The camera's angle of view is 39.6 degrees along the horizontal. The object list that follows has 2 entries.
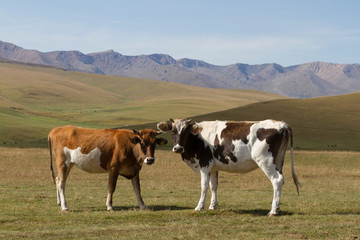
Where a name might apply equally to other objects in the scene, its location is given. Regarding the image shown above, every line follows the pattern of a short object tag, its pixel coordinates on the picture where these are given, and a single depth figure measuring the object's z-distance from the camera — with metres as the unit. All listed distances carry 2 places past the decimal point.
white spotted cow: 16.03
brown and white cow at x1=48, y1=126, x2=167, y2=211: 17.25
